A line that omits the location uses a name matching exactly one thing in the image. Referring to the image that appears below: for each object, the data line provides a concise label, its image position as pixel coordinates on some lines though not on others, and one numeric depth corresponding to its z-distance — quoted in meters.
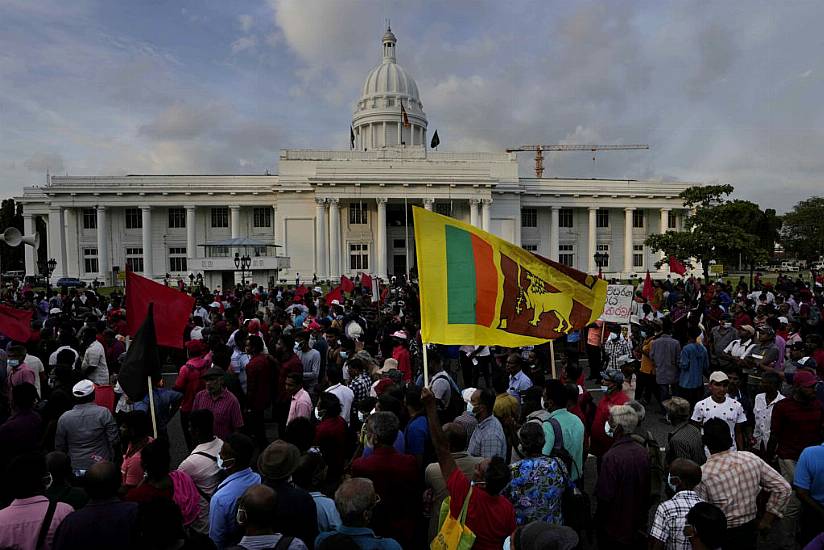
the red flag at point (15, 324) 8.51
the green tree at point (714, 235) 33.72
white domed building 47.16
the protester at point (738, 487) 4.04
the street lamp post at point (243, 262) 31.44
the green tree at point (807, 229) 59.22
